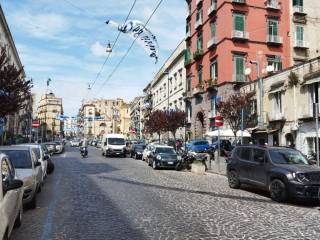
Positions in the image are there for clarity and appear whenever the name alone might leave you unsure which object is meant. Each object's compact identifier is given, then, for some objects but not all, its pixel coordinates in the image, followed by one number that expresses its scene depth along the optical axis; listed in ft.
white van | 80.25
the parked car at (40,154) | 32.29
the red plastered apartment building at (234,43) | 82.38
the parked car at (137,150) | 77.91
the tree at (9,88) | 40.56
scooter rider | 76.99
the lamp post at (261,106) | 67.03
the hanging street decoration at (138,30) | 52.25
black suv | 24.92
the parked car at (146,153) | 66.33
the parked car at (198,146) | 80.00
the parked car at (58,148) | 98.50
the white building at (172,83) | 114.14
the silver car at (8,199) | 11.68
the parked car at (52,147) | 88.62
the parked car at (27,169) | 20.45
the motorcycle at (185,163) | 52.06
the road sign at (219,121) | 49.74
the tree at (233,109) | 60.33
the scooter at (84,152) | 76.93
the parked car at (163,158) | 51.90
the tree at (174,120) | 92.71
